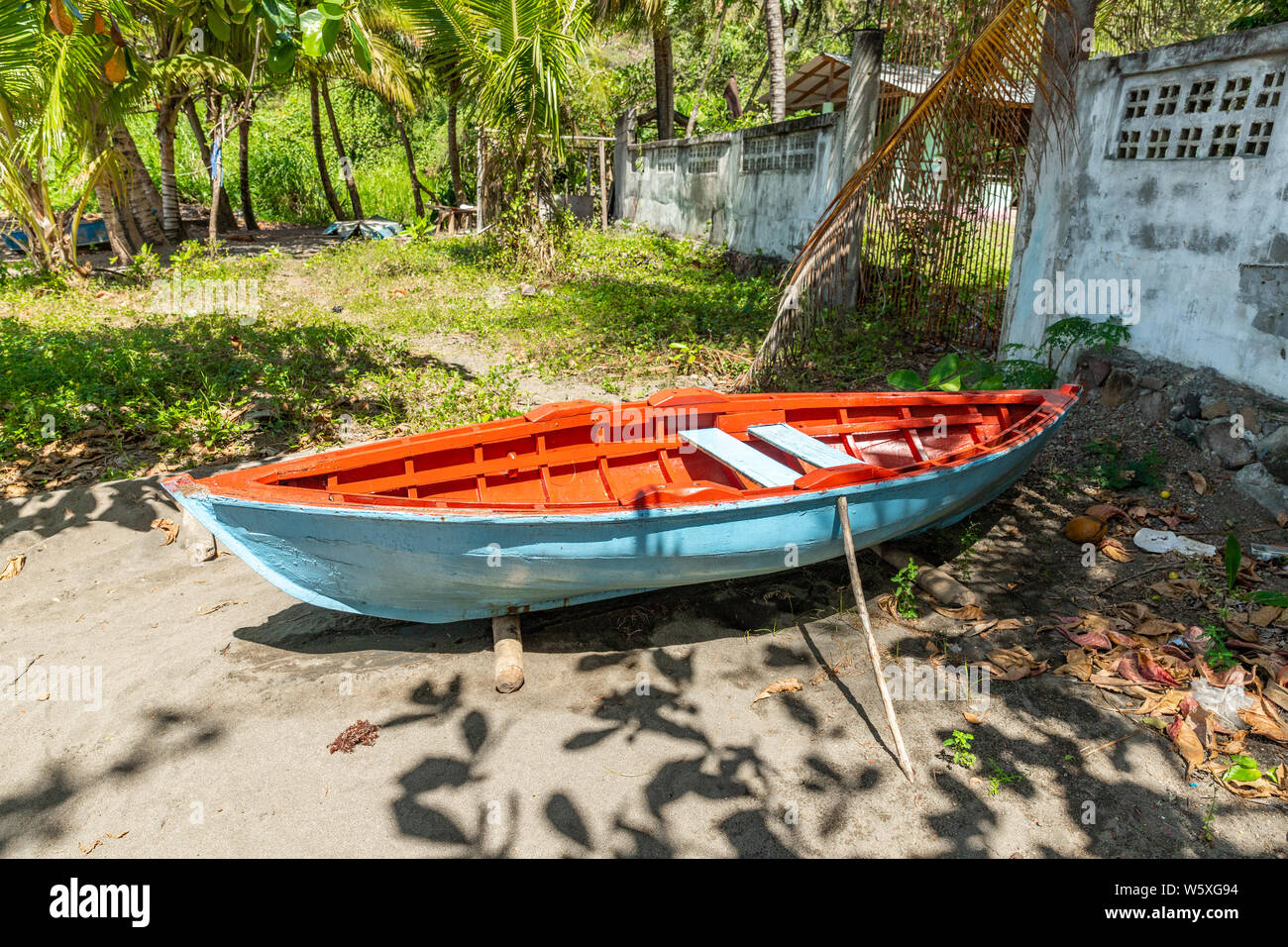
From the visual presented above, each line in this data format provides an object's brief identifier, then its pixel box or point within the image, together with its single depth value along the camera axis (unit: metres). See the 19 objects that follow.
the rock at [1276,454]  4.79
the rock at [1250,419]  4.98
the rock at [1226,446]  5.04
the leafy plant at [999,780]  3.27
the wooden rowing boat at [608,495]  3.58
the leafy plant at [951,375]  6.14
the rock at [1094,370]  6.16
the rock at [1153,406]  5.65
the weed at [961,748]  3.40
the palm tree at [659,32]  15.10
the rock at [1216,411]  5.15
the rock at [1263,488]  4.82
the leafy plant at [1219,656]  3.77
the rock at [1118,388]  5.92
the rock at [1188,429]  5.36
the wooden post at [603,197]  18.14
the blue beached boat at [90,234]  15.18
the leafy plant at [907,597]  4.47
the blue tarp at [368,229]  17.50
